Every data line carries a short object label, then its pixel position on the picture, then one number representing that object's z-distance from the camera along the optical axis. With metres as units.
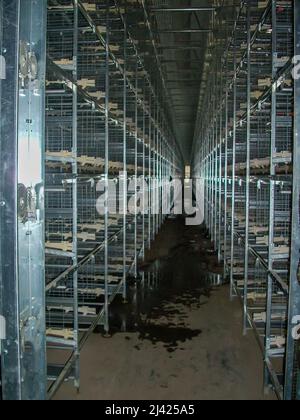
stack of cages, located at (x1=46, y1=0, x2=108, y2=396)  3.54
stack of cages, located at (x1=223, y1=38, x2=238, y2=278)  6.77
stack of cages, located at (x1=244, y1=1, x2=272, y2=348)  4.53
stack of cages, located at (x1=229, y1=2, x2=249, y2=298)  5.89
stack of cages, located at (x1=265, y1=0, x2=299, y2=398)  3.32
